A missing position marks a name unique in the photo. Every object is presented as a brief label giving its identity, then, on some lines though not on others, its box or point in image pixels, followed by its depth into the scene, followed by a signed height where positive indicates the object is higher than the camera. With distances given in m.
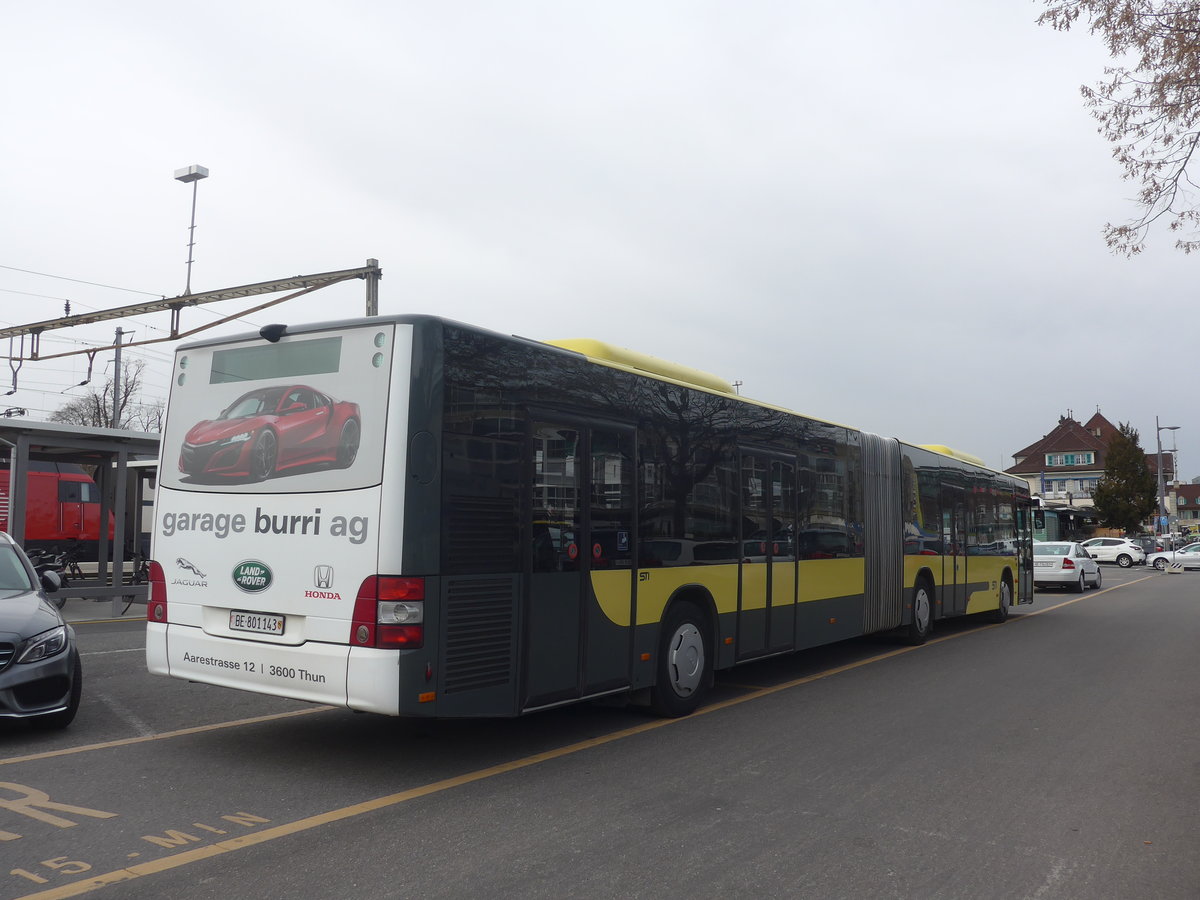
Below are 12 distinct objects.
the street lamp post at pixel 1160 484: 68.38 +4.89
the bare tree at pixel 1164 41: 10.27 +5.40
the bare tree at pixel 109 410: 57.47 +7.96
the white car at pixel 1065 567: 28.72 -0.46
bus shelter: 16.00 +1.49
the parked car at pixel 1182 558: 45.53 -0.22
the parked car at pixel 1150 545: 55.08 +0.46
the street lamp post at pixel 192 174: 19.56 +7.22
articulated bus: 5.86 +0.12
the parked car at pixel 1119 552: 50.56 +0.00
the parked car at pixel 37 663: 6.79 -0.92
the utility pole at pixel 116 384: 36.44 +5.77
